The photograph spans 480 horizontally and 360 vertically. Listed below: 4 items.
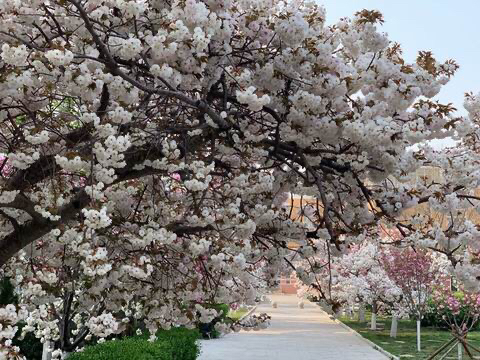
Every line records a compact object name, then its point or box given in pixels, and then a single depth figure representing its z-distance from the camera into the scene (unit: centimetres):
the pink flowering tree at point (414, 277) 1777
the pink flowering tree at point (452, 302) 1418
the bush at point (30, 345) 1200
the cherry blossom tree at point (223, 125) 367
